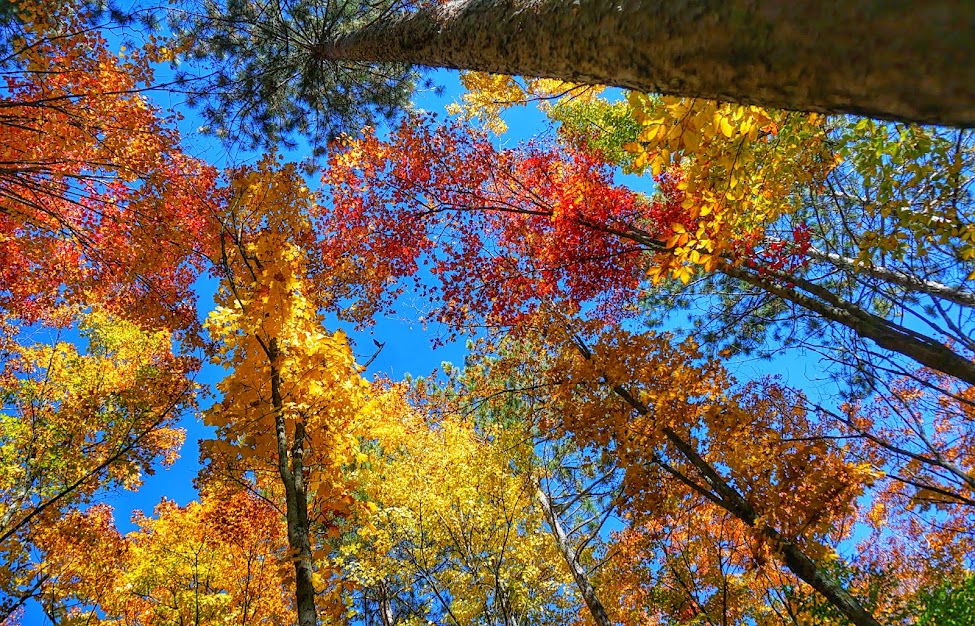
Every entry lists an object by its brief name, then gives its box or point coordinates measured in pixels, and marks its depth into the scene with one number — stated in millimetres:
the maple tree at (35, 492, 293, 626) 8805
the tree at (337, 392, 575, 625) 8109
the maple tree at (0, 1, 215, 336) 5223
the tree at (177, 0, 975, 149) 788
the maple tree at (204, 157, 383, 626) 3471
